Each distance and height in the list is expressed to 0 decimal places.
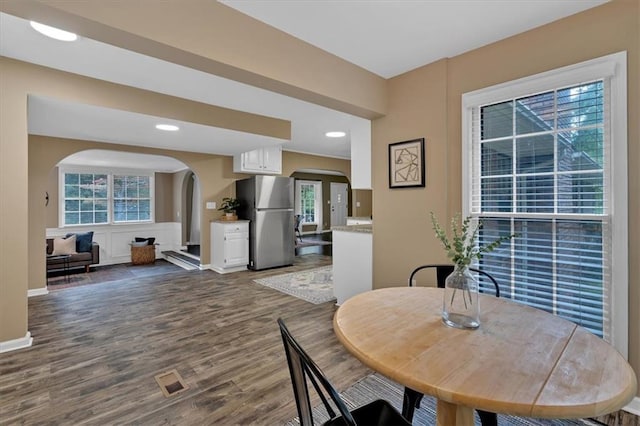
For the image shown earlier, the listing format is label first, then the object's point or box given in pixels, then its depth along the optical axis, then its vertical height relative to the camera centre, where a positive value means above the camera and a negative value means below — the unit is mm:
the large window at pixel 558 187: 1771 +167
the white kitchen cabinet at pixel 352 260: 3193 -553
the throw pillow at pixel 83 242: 5777 -564
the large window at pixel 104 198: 6430 +364
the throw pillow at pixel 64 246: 5453 -606
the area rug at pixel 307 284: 4016 -1125
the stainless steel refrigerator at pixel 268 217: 5621 -89
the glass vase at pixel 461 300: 1240 -383
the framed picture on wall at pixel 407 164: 2643 +444
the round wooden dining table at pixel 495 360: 792 -490
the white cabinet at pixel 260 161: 5789 +1032
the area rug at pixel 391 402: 1674 -1194
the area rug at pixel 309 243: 8078 -883
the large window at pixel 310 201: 10203 +393
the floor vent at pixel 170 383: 1982 -1191
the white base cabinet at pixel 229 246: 5414 -623
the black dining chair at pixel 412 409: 1317 -940
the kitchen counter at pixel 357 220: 5311 -154
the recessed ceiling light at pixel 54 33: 2010 +1260
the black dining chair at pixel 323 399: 835 -635
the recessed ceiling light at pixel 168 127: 3582 +1066
